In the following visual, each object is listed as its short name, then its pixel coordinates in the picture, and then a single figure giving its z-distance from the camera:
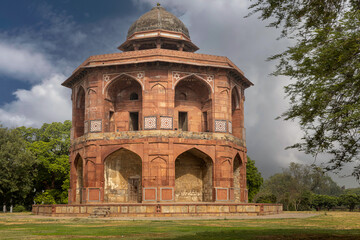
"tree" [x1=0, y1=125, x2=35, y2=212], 37.25
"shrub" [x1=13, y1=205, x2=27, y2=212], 43.92
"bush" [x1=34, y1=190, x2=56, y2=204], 41.38
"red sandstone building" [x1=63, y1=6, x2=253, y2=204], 29.05
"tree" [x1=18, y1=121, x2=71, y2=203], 41.78
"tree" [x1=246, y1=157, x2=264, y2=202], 47.06
